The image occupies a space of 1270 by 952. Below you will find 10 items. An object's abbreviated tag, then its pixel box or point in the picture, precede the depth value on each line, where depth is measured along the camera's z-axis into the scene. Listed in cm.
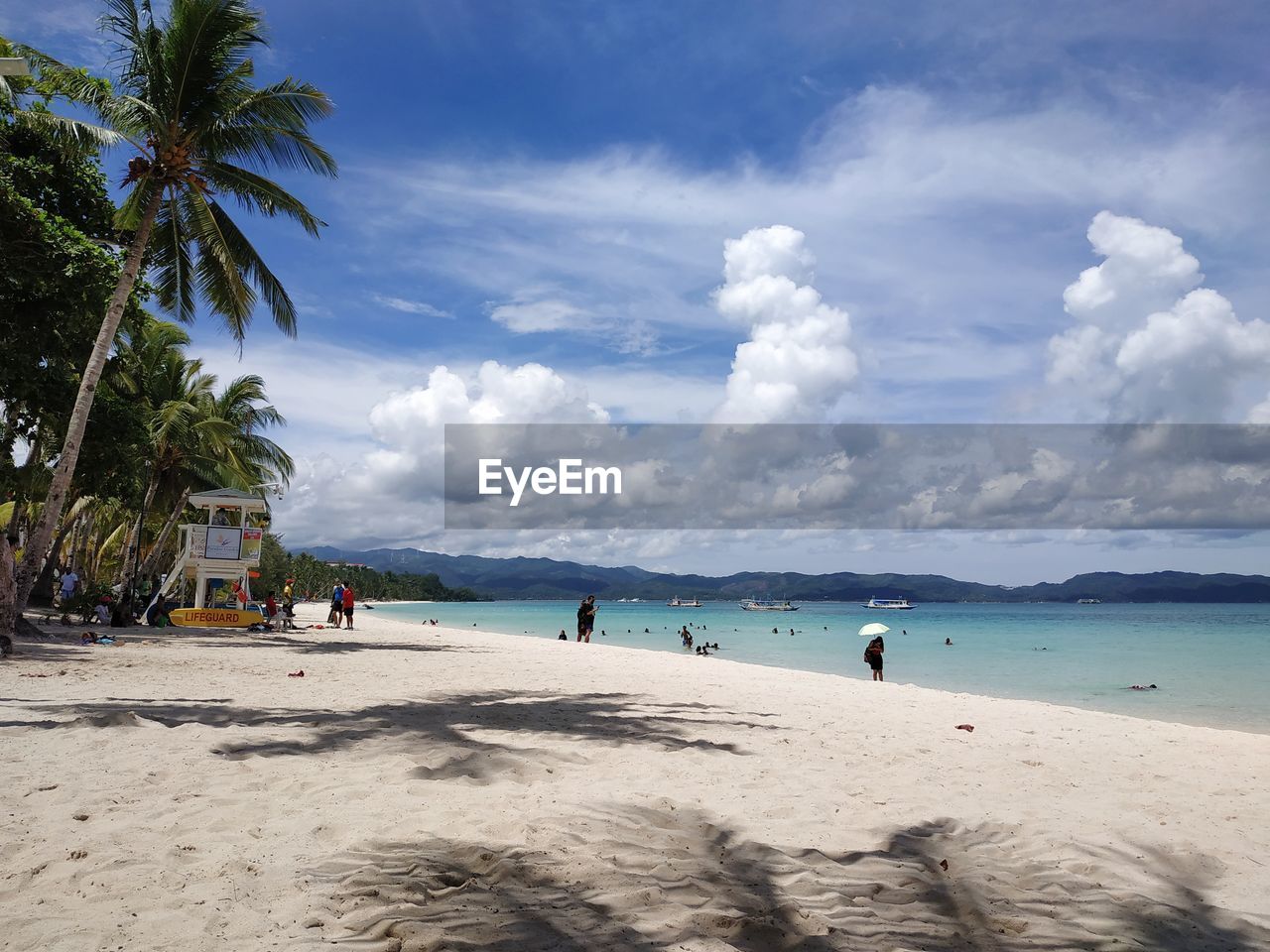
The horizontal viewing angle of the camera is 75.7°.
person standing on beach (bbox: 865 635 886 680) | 1617
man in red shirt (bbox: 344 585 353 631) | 2684
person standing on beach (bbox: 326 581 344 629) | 2700
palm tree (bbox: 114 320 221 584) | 2366
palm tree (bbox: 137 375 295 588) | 2589
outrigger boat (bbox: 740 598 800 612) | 11341
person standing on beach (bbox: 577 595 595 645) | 2570
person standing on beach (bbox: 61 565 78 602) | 2438
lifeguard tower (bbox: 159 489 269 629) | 2159
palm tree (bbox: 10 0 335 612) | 1327
